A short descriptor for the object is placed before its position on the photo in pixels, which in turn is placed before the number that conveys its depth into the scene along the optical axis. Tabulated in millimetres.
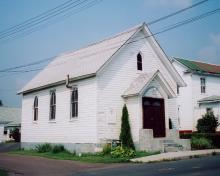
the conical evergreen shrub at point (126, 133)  22234
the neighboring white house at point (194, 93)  39281
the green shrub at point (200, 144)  24984
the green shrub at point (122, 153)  19625
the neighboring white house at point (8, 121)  56875
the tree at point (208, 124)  34812
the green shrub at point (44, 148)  25870
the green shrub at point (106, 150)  21031
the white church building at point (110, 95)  22594
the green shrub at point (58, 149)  24422
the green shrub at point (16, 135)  48856
